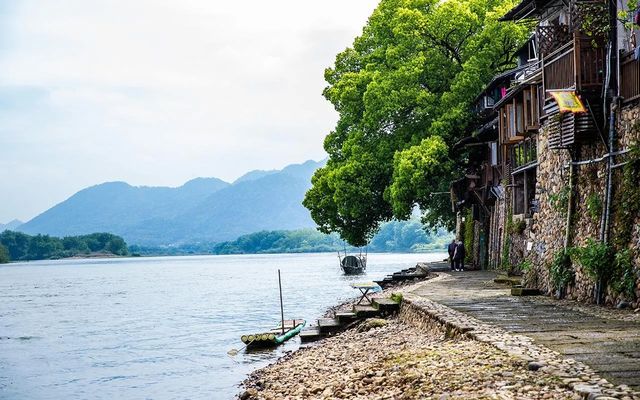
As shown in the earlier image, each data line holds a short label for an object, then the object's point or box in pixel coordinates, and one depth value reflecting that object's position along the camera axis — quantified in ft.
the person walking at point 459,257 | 155.53
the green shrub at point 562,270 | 78.16
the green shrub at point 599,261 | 69.05
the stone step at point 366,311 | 93.76
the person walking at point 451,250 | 160.00
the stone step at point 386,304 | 91.50
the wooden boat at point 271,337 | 105.50
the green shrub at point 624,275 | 64.39
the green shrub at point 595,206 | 73.00
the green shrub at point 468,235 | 169.89
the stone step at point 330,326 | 98.12
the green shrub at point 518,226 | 125.59
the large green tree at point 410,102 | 155.33
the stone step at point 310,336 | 98.02
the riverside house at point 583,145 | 67.10
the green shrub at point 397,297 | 91.62
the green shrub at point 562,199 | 81.71
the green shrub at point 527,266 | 91.71
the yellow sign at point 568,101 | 71.92
